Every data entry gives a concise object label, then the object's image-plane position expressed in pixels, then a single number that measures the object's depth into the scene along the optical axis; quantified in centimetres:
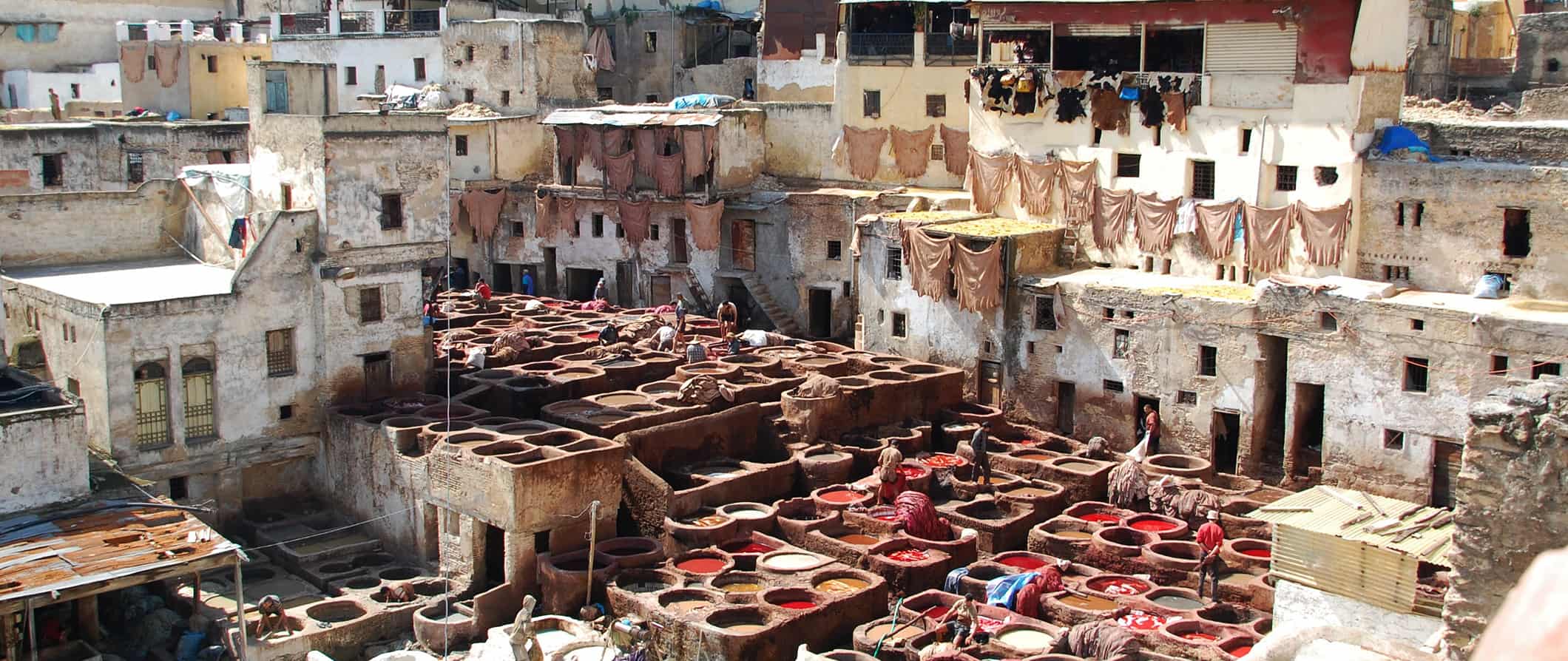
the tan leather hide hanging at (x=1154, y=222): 3700
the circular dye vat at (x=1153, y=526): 2952
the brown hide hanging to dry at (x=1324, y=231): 3341
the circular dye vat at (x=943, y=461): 3347
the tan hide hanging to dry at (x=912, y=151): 4656
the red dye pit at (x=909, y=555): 2819
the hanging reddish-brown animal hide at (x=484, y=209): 5022
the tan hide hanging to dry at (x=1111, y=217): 3809
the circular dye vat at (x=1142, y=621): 2503
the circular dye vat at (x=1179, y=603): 2633
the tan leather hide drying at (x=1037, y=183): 3969
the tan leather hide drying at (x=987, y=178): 4100
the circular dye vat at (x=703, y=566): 2784
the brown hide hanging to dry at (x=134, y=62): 5022
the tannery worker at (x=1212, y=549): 2645
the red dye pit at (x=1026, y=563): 2822
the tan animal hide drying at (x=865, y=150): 4728
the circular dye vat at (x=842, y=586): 2680
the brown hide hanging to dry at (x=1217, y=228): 3569
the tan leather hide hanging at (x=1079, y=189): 3884
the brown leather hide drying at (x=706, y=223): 4678
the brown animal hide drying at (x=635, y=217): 4806
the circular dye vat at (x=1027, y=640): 2427
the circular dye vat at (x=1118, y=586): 2680
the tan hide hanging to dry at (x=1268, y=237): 3472
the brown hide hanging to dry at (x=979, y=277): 3762
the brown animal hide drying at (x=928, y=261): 3869
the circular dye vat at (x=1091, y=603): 2617
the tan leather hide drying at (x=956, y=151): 4572
